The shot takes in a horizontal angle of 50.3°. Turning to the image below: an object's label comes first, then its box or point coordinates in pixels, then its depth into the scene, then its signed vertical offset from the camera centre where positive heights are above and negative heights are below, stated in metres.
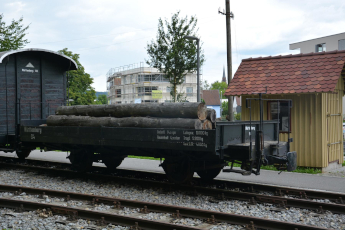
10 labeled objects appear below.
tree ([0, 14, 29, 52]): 25.41 +5.44
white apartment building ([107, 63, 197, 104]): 71.12 +5.46
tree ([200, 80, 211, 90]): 109.53 +8.09
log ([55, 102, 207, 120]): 8.05 +0.05
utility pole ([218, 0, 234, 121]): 16.08 +3.10
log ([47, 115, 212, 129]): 7.96 -0.23
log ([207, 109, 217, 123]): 8.18 -0.07
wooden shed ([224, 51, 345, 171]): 11.75 +0.49
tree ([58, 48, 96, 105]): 49.23 +3.73
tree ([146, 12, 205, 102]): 21.50 +3.55
